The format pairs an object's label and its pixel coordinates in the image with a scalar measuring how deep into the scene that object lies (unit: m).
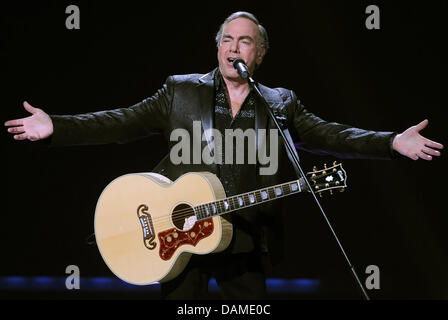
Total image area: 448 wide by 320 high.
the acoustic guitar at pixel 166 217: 4.98
